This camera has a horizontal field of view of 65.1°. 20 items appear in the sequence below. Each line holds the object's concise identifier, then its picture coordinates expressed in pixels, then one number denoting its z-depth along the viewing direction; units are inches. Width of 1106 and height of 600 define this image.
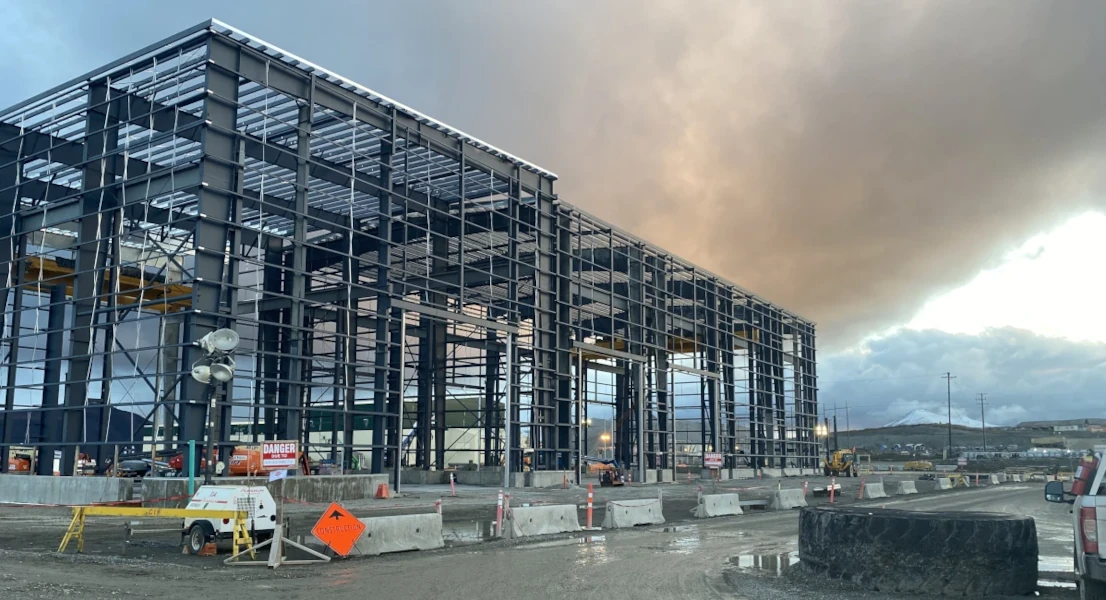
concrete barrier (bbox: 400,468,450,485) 1996.8
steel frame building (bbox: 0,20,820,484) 1310.3
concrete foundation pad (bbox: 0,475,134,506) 1151.0
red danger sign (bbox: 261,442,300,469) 707.4
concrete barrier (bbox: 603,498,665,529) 964.6
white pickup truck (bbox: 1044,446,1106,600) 390.0
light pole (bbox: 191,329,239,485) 726.3
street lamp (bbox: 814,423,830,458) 3844.5
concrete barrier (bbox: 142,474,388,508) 1082.7
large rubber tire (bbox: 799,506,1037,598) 485.1
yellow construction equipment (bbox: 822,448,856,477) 3437.5
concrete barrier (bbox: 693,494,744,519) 1152.8
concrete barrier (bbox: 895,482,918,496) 1830.7
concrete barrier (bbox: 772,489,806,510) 1338.6
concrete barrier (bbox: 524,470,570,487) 1852.9
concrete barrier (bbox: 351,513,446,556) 677.9
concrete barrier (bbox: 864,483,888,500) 1637.6
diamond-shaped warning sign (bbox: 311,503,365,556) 642.8
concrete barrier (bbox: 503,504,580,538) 825.5
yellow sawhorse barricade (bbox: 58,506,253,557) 659.4
